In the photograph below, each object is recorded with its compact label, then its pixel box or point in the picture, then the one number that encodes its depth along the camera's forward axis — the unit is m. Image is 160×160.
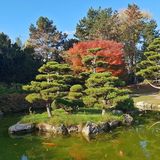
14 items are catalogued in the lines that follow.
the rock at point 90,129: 11.57
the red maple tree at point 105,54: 22.37
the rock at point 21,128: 11.95
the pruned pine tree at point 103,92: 12.92
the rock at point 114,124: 12.38
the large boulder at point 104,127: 11.89
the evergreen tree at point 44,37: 31.10
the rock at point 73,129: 11.88
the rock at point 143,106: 17.71
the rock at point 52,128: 11.71
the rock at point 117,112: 13.98
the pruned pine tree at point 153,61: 15.04
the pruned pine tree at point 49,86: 12.68
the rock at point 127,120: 13.05
